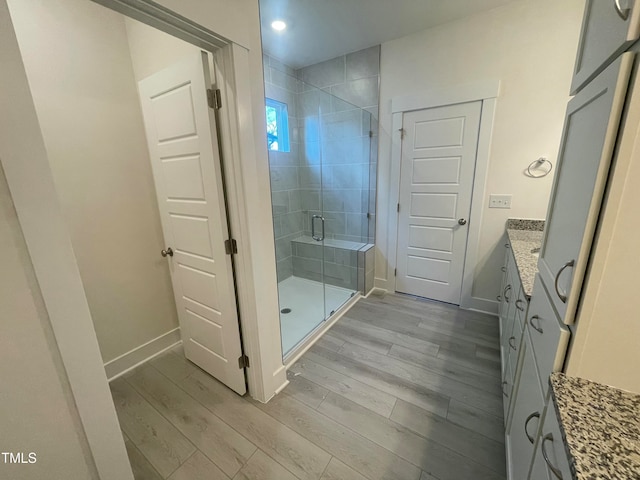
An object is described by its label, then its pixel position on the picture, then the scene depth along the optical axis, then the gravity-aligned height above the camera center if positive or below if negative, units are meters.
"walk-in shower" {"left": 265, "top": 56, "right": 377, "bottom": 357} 2.94 -0.16
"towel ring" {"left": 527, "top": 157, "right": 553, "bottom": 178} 2.23 +0.07
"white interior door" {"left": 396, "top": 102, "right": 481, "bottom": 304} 2.51 -0.21
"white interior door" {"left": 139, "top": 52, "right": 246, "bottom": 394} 1.40 -0.16
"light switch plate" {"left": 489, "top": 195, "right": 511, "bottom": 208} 2.43 -0.25
